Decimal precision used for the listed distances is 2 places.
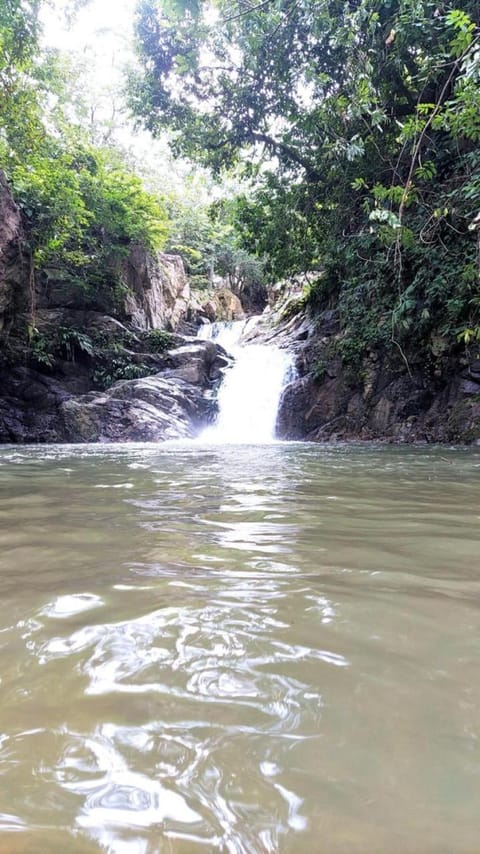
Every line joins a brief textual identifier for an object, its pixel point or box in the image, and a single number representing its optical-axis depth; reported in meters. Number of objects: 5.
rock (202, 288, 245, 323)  22.97
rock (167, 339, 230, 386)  14.07
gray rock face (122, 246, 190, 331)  16.75
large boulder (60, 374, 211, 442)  11.30
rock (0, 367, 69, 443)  11.93
